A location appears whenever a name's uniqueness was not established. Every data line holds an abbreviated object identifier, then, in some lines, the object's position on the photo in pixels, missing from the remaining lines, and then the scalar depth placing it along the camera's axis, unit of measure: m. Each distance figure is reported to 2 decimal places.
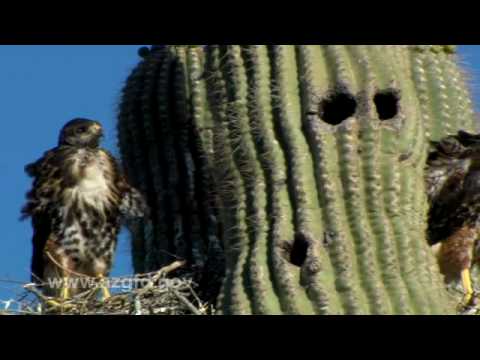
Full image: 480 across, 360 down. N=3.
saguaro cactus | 10.58
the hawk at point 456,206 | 13.23
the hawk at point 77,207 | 14.38
